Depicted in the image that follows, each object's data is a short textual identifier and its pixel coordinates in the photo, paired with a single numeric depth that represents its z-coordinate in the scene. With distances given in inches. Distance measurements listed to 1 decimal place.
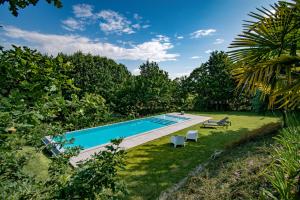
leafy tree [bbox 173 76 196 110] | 708.2
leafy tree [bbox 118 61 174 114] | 620.0
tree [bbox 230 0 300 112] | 50.4
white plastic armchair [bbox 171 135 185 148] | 264.6
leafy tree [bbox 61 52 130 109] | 613.2
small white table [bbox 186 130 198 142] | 290.7
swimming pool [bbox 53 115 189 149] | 365.0
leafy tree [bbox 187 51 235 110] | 693.1
